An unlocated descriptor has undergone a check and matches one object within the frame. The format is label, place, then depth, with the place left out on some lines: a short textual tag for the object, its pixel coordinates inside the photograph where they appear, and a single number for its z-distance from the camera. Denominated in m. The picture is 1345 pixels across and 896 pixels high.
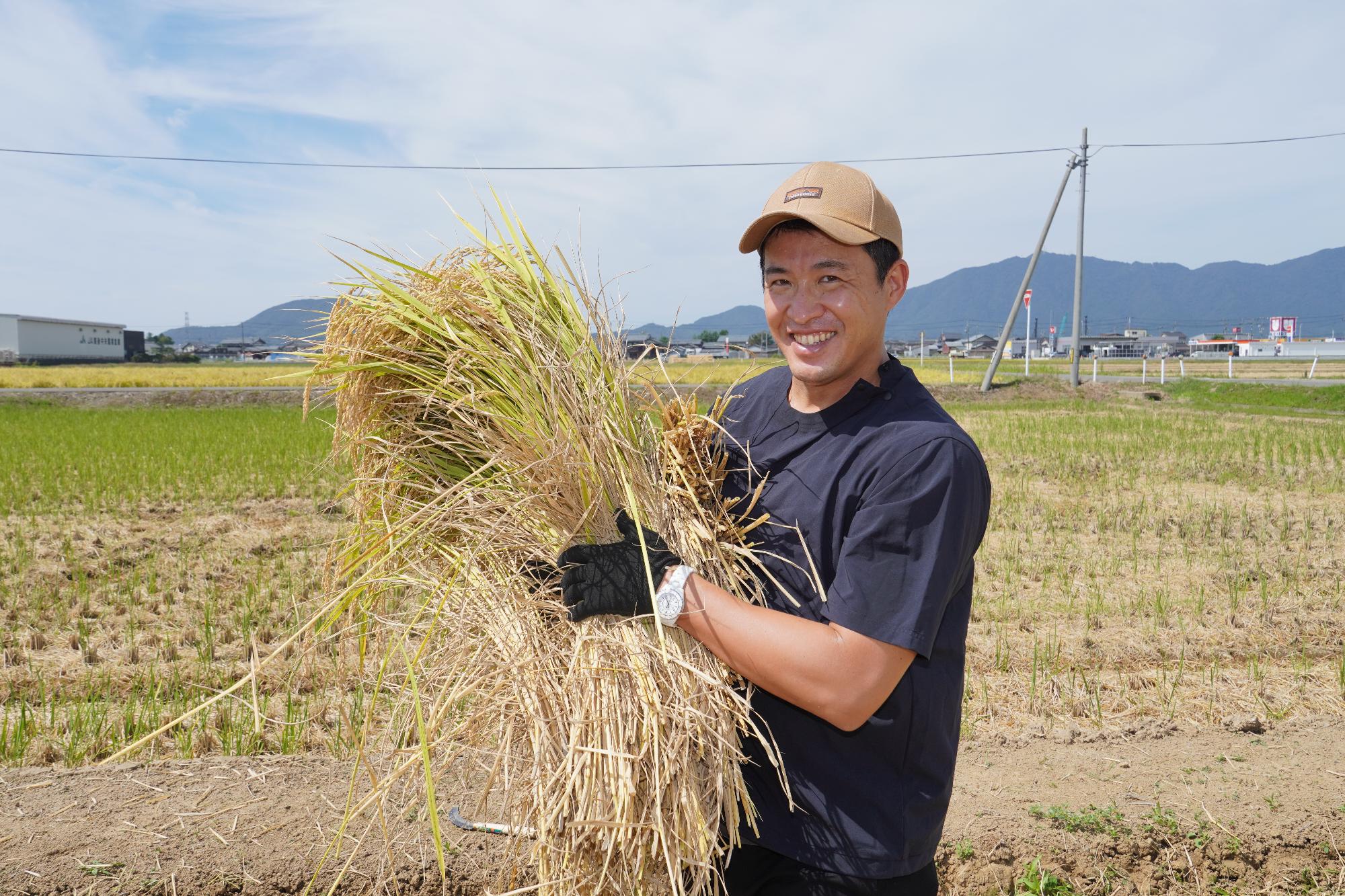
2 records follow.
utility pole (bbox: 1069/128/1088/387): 20.89
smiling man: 1.18
